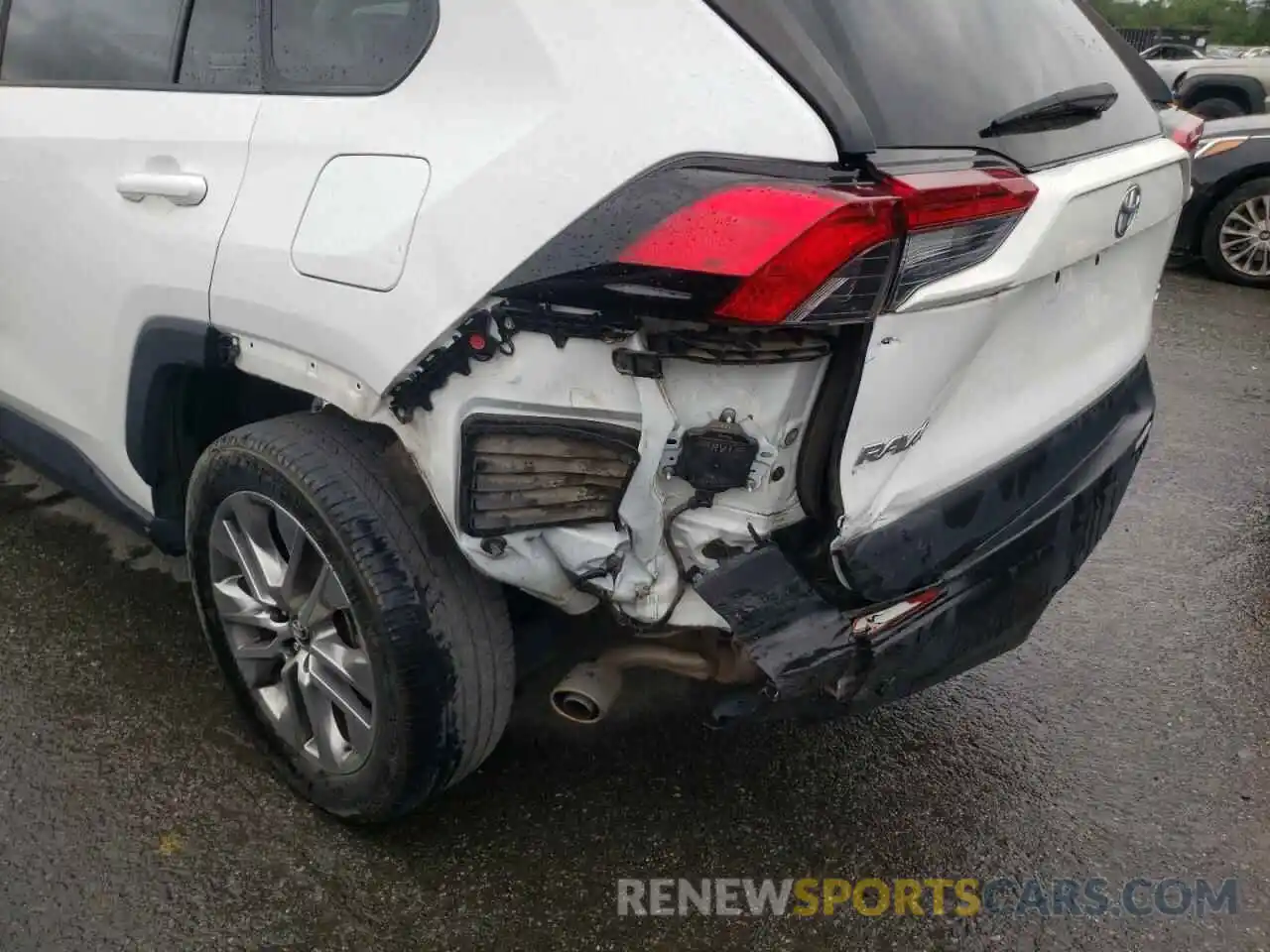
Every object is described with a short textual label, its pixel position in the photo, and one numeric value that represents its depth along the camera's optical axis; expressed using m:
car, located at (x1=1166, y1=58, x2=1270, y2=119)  11.48
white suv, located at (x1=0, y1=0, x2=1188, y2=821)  1.54
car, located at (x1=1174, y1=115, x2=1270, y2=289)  6.76
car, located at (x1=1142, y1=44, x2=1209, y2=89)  11.93
